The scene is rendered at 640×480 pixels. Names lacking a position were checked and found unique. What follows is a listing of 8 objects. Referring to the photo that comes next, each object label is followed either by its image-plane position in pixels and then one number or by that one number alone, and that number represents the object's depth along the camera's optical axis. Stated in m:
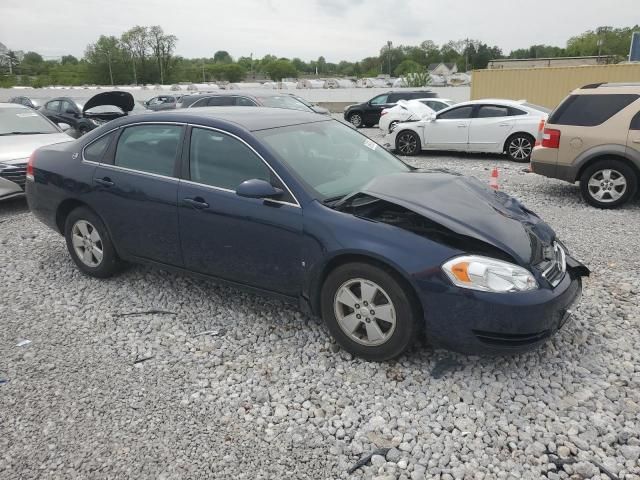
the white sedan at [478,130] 11.64
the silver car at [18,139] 7.32
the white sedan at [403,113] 16.23
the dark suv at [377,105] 21.12
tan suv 7.13
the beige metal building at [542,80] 22.06
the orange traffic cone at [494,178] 7.19
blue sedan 3.03
